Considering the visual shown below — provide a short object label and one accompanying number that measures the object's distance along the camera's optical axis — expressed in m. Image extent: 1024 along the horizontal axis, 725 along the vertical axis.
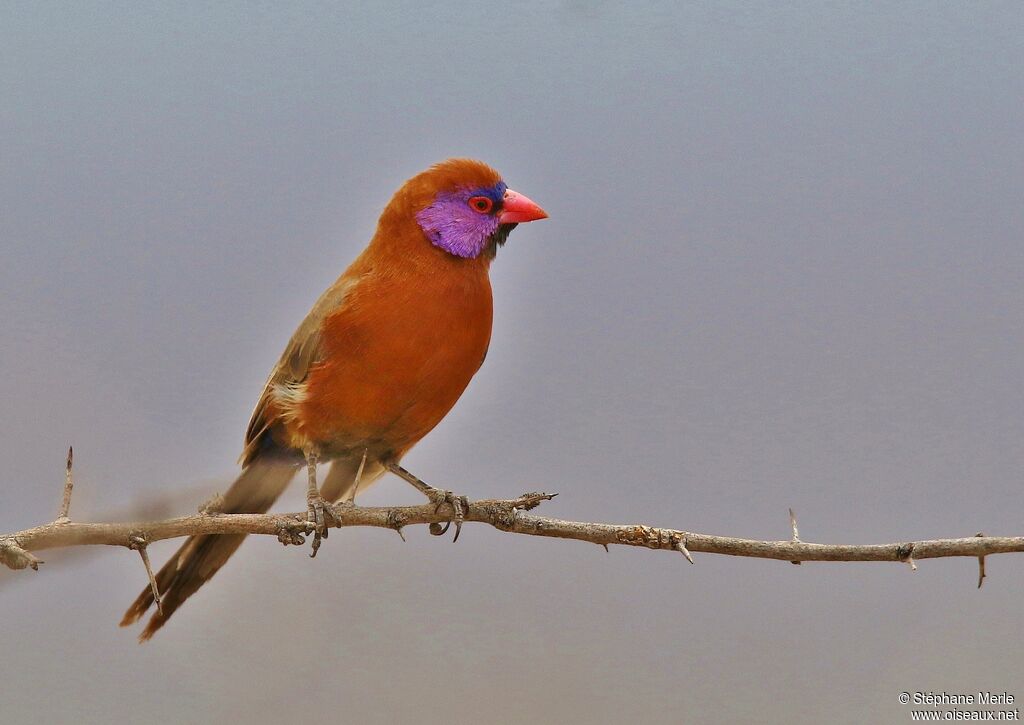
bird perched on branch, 5.36
